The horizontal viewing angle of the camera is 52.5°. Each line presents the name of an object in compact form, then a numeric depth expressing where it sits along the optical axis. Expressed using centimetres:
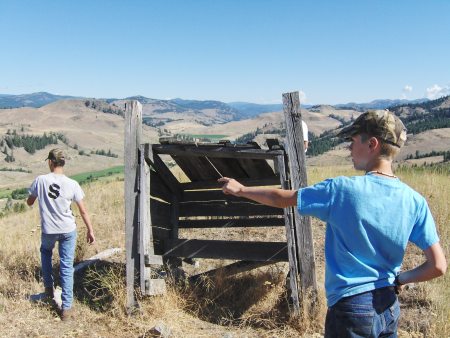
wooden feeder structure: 491
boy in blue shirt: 219
